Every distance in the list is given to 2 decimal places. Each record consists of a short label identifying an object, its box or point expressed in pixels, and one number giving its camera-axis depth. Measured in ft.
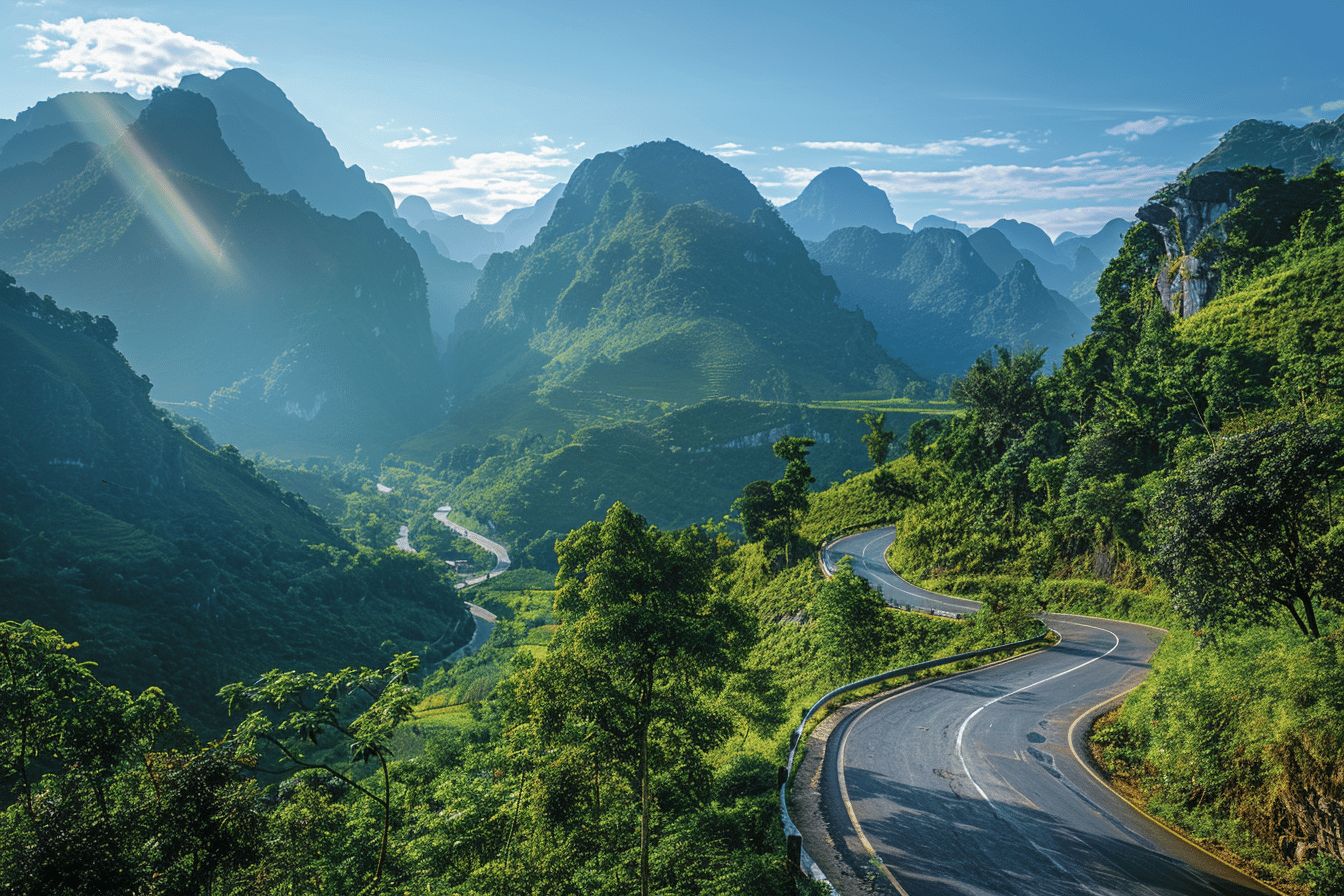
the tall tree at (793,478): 191.11
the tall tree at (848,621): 104.99
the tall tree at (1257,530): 55.42
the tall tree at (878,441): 230.89
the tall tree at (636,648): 47.24
